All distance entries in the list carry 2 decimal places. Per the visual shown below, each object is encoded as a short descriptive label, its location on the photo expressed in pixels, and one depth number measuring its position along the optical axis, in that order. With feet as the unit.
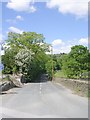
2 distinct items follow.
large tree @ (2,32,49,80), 83.99
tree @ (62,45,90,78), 68.97
